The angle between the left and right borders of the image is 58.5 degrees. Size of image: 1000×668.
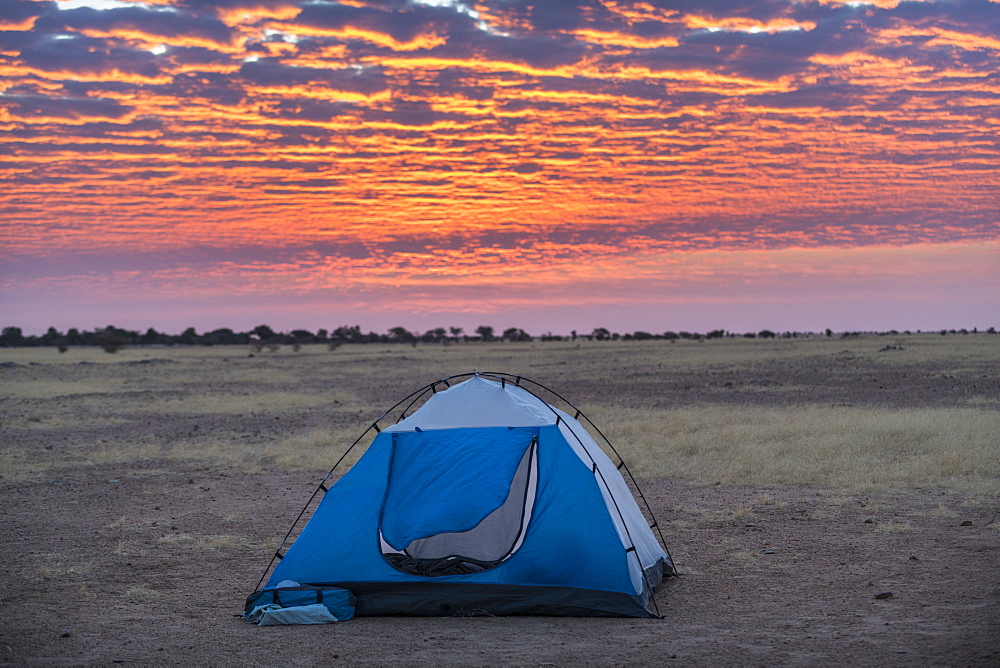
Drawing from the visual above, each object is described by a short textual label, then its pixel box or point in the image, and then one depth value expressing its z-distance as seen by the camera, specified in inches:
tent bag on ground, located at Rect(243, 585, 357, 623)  339.0
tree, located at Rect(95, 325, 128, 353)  3481.8
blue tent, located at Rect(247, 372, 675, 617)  344.5
